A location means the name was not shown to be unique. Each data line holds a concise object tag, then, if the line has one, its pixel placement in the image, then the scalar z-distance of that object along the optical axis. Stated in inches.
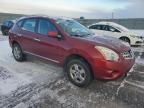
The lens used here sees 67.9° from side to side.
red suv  98.9
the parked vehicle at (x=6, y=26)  369.9
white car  254.5
